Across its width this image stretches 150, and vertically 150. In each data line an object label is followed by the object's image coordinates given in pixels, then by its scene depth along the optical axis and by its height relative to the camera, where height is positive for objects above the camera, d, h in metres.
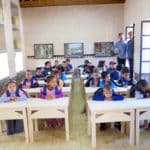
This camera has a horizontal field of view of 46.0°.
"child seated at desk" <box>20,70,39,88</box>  3.95 -0.61
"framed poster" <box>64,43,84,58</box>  7.33 +0.19
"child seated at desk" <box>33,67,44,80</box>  4.97 -0.55
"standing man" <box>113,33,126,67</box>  5.92 +0.11
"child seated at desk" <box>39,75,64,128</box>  3.02 -0.62
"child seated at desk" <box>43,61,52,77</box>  5.30 -0.44
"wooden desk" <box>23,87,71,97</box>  3.53 -0.72
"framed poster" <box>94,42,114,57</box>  7.29 +0.21
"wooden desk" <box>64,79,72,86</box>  4.39 -0.69
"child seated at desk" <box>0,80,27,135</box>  2.87 -0.66
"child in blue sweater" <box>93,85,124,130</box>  2.74 -0.65
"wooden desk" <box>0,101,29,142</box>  2.59 -0.82
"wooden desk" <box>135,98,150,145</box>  2.47 -0.84
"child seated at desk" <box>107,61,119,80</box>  4.66 -0.50
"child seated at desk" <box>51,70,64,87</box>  3.97 -0.63
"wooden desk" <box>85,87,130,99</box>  3.37 -0.72
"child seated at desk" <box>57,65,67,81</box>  4.70 -0.58
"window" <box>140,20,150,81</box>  5.44 -0.01
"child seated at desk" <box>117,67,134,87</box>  3.88 -0.60
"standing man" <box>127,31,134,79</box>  5.83 +0.17
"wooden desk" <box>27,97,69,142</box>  2.59 -0.81
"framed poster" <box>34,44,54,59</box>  7.35 +0.18
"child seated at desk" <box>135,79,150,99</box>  2.85 -0.60
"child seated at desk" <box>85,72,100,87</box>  3.91 -0.60
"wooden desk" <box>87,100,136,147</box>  2.42 -0.83
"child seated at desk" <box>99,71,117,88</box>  3.72 -0.56
